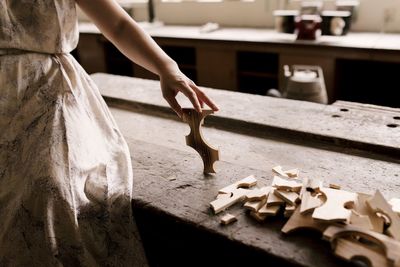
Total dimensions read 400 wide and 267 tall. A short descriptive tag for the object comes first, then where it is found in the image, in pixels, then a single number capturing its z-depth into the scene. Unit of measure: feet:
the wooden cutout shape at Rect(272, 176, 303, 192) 3.34
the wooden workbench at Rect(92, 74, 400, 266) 3.09
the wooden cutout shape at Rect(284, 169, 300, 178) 3.85
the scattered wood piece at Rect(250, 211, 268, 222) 3.18
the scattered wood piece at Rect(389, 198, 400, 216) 3.02
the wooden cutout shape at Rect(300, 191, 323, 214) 3.01
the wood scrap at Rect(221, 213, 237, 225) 3.19
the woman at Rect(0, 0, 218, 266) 3.27
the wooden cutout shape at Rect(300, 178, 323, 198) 3.26
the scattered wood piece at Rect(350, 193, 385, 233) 2.88
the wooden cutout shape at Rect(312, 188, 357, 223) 2.83
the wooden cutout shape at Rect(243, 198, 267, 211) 3.28
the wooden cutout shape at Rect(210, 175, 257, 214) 3.37
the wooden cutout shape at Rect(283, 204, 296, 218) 3.16
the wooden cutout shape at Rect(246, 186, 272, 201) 3.37
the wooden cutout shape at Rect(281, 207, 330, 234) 2.92
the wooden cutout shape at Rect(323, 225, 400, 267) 2.54
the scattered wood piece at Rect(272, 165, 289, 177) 3.90
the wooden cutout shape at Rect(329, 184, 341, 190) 3.47
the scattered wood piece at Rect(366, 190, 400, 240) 2.80
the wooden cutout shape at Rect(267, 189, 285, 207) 3.24
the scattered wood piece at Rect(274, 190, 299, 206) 3.20
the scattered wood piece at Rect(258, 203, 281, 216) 3.18
